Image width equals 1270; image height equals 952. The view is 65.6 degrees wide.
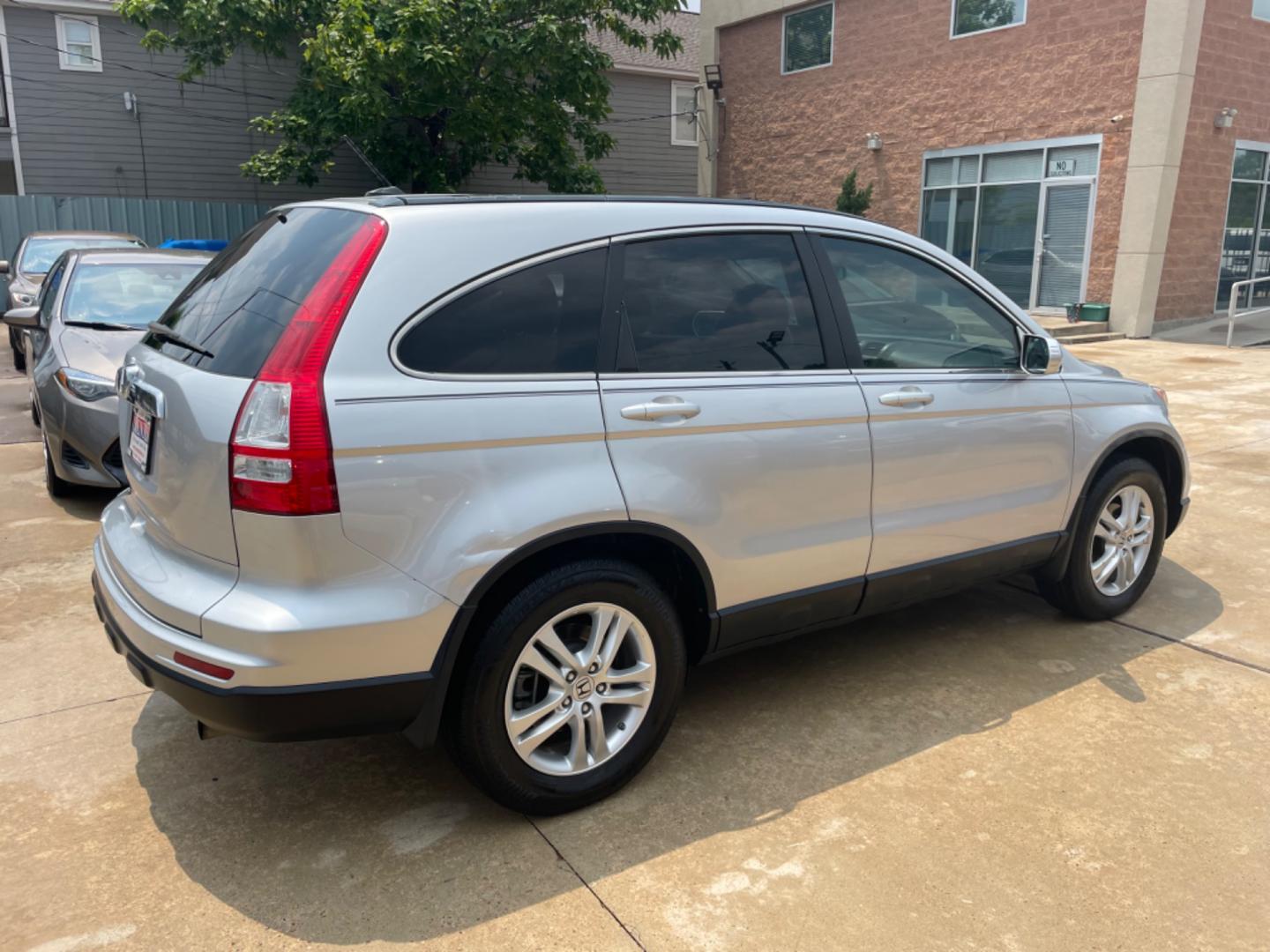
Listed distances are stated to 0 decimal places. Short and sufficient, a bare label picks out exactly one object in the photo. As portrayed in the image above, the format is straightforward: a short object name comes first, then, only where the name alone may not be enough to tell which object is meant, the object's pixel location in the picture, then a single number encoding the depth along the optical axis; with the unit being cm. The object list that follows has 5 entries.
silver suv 242
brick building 1524
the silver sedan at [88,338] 558
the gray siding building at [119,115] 1850
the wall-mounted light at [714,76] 2306
